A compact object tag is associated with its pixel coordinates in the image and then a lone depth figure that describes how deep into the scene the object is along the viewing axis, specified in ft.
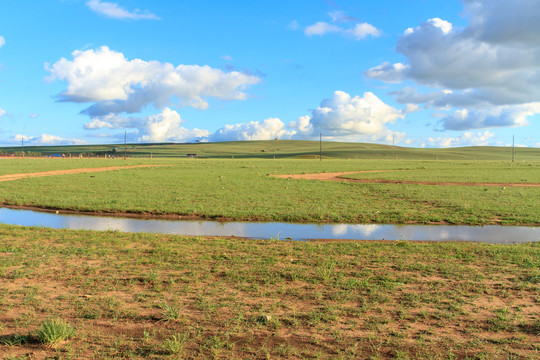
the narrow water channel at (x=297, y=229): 44.93
